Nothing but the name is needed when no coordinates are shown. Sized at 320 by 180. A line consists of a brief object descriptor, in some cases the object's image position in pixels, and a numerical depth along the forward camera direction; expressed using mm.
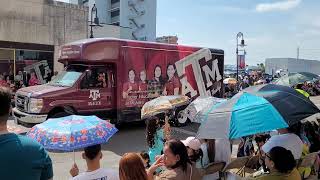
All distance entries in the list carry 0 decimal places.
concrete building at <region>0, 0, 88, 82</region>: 16080
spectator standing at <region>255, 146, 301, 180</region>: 2771
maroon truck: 8384
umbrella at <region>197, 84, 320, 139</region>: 2956
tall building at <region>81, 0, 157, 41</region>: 68698
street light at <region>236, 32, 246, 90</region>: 22484
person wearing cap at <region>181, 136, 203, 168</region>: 3225
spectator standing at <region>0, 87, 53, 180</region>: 1844
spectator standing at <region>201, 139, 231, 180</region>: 3303
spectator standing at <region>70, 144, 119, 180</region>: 2505
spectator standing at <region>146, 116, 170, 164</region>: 4176
